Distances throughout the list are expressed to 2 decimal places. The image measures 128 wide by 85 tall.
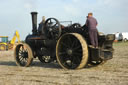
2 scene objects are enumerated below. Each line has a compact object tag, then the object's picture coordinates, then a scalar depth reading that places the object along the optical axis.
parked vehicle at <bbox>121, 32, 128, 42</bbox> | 44.47
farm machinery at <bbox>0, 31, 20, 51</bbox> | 26.92
